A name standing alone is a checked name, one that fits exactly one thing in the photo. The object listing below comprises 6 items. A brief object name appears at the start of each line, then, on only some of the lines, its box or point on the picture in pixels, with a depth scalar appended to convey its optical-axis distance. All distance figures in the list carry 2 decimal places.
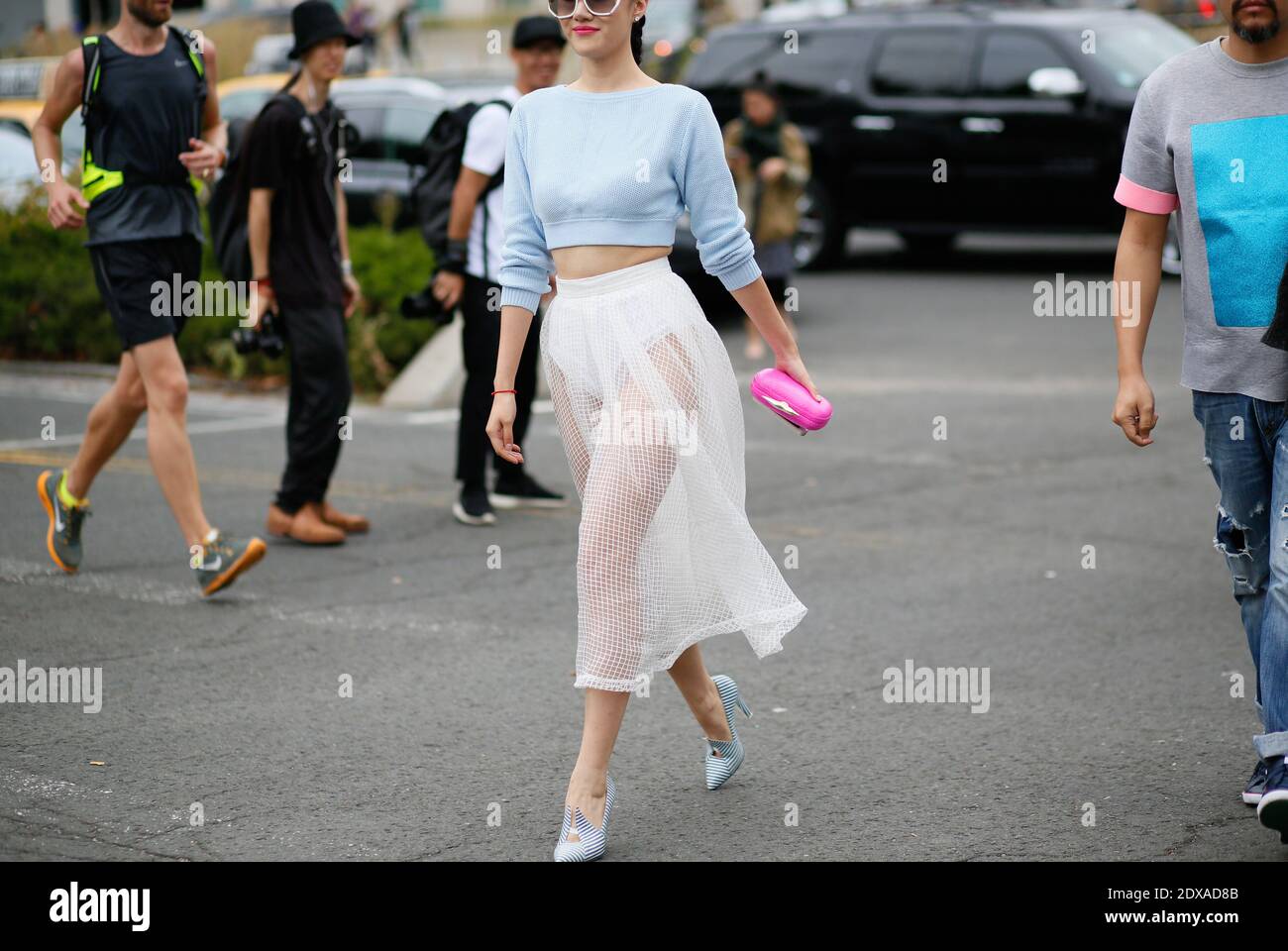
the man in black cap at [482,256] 7.51
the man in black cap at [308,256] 7.23
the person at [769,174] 13.49
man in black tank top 6.42
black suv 15.65
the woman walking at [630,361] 4.05
